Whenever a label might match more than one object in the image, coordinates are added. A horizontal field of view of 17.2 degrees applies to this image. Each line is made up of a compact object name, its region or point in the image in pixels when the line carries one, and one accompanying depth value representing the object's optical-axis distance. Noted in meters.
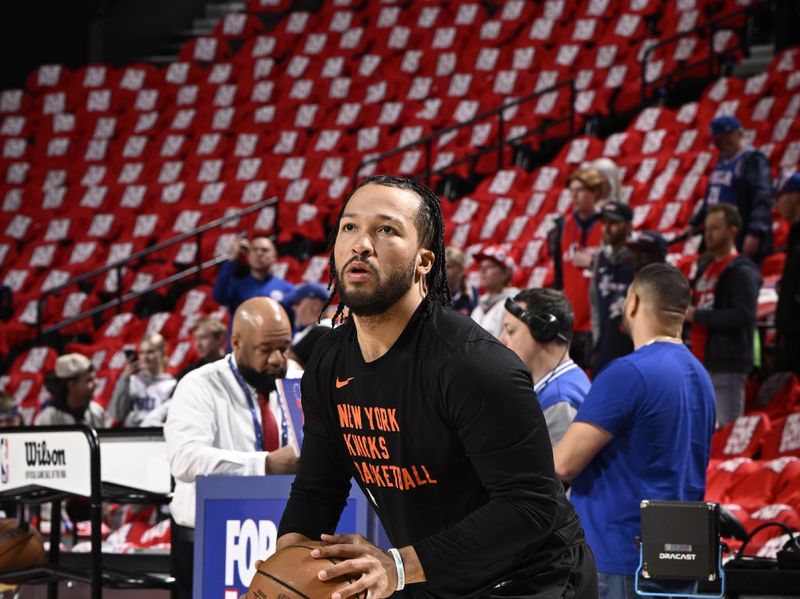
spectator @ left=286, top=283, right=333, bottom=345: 16.46
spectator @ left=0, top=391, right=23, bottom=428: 20.33
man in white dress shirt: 9.56
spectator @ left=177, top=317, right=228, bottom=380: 17.13
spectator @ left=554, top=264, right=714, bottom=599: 8.26
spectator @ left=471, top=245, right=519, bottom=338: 15.85
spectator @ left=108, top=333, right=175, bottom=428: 19.93
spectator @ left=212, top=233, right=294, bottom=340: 18.62
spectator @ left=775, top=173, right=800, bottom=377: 15.39
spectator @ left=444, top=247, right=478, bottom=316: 16.94
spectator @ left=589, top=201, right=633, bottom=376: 15.12
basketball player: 5.29
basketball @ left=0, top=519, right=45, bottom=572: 11.03
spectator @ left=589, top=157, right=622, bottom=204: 16.76
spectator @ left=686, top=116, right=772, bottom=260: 17.13
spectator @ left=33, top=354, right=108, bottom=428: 17.97
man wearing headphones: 9.39
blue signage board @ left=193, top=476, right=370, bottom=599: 8.22
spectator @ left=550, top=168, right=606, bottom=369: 16.50
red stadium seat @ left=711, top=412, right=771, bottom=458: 15.56
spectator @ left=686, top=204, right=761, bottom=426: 14.97
